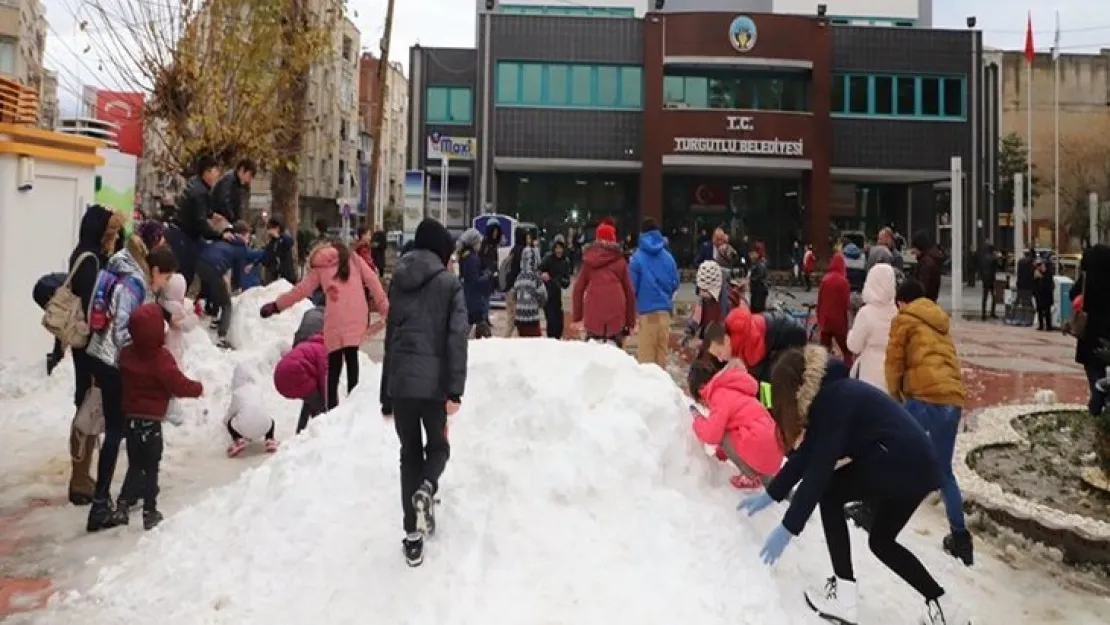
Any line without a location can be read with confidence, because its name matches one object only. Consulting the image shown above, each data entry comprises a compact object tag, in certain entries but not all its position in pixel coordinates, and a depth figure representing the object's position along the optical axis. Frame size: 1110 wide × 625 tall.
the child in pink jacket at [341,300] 8.41
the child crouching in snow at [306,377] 8.40
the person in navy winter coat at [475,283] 12.53
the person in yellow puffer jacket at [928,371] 6.36
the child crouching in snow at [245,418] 8.67
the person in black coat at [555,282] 13.25
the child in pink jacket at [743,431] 5.34
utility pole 23.55
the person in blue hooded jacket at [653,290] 10.19
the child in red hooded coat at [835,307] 10.88
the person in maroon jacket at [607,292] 9.92
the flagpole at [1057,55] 49.44
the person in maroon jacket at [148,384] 6.19
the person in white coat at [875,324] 7.89
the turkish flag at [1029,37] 37.22
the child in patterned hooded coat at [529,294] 12.08
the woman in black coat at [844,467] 4.55
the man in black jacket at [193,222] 10.47
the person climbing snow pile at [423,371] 4.89
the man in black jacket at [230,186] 10.86
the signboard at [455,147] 35.22
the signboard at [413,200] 28.73
